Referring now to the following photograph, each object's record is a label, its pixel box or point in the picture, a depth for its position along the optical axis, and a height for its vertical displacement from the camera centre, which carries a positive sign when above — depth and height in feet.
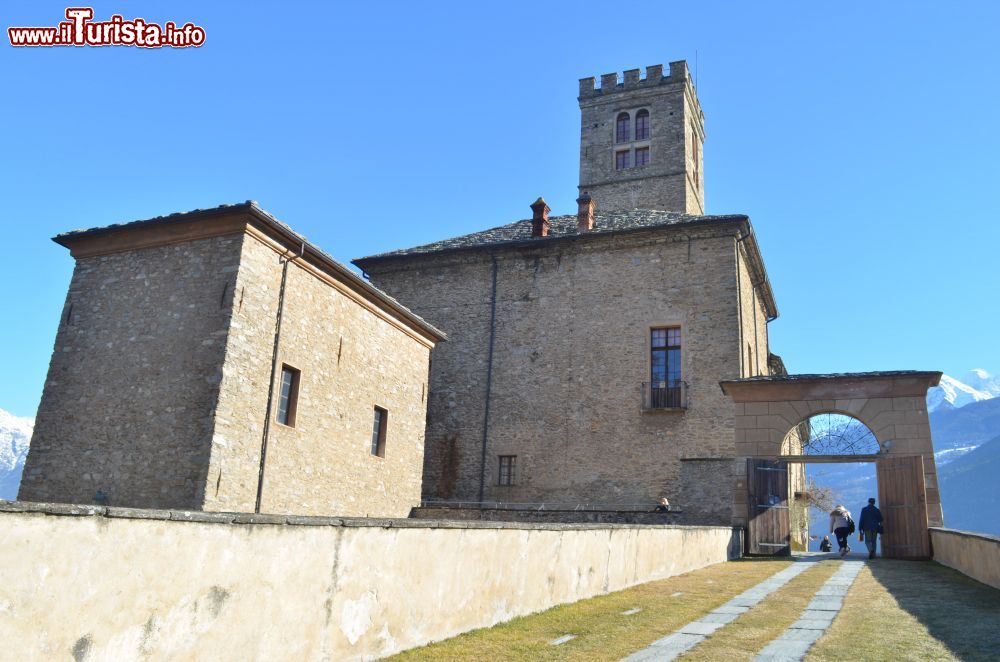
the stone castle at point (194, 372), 39.24 +6.14
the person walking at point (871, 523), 52.01 -0.14
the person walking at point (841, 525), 57.98 -0.39
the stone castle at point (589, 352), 63.93 +13.79
